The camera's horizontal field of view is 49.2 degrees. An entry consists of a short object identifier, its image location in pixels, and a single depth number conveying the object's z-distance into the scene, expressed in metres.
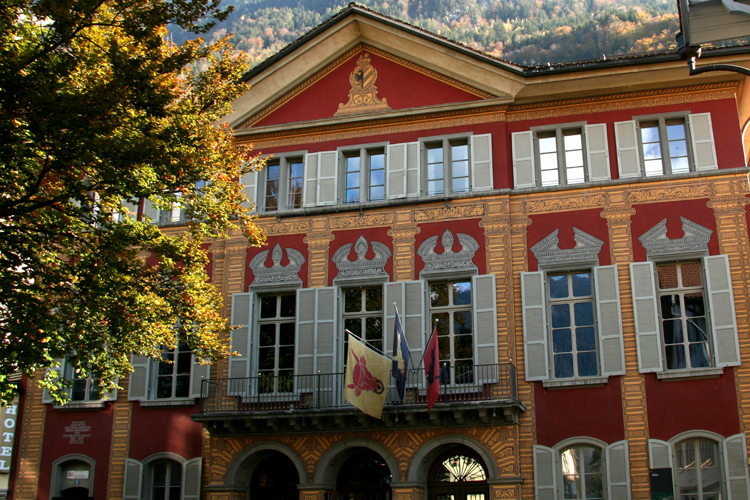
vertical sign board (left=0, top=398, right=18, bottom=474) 19.59
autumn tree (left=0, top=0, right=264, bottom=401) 12.41
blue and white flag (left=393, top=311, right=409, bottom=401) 16.38
